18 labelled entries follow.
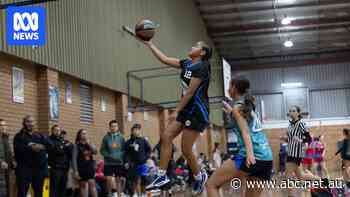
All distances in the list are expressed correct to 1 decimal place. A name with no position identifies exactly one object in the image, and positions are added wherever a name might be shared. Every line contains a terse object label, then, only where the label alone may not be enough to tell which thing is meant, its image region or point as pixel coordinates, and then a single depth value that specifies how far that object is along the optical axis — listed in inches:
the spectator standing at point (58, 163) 393.7
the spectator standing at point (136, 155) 488.4
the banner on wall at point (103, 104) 603.9
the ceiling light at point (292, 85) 1444.4
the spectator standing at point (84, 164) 432.8
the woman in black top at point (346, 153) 507.7
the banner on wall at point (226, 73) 876.6
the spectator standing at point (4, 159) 350.0
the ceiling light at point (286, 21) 1148.1
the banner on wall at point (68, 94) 501.7
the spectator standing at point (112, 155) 473.7
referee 383.9
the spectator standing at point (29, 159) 354.0
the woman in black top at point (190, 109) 245.4
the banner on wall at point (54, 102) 455.8
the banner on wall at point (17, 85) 411.5
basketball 259.4
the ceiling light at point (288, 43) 1306.6
